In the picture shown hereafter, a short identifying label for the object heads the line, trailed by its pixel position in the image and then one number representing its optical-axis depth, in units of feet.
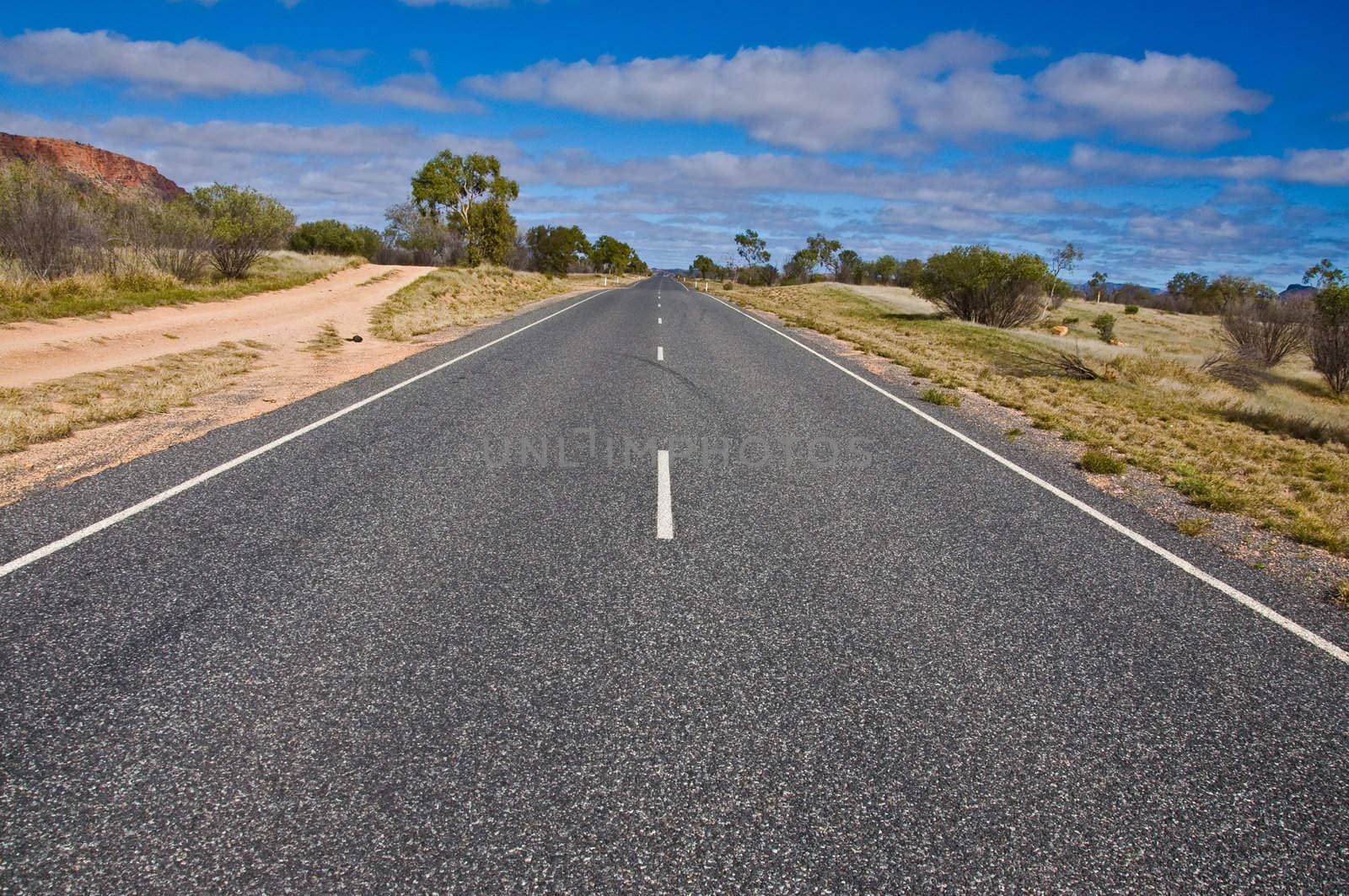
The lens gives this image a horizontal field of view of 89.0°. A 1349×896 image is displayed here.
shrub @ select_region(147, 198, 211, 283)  74.02
